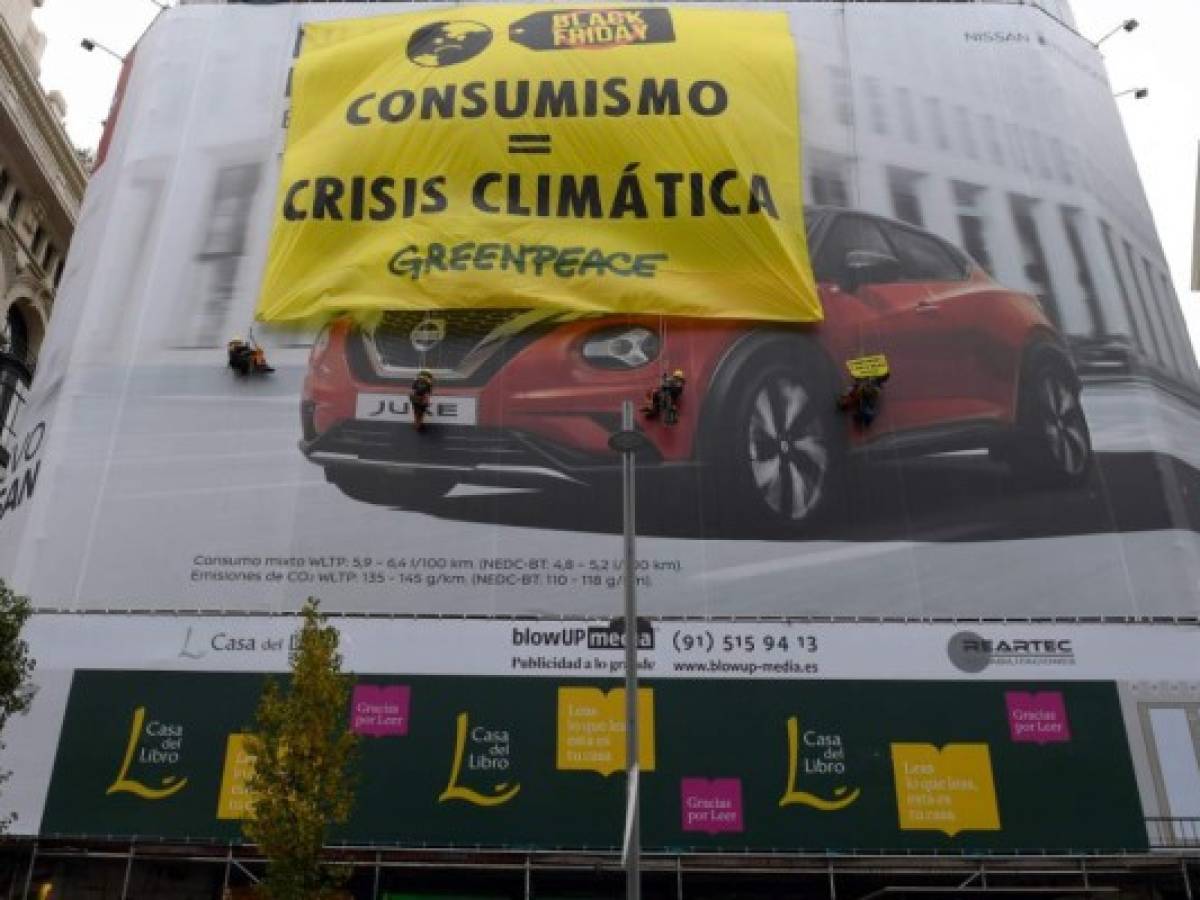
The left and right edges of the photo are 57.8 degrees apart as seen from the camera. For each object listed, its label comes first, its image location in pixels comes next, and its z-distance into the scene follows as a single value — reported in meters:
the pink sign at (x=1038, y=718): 15.48
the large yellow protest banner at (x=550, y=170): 18.97
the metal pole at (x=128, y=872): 14.51
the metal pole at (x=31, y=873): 14.62
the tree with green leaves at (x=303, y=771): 11.63
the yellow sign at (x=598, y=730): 15.36
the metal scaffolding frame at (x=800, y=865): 14.73
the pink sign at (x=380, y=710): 15.57
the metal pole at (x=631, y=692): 10.02
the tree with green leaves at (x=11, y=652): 11.98
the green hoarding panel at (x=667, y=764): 14.92
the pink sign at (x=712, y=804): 14.93
